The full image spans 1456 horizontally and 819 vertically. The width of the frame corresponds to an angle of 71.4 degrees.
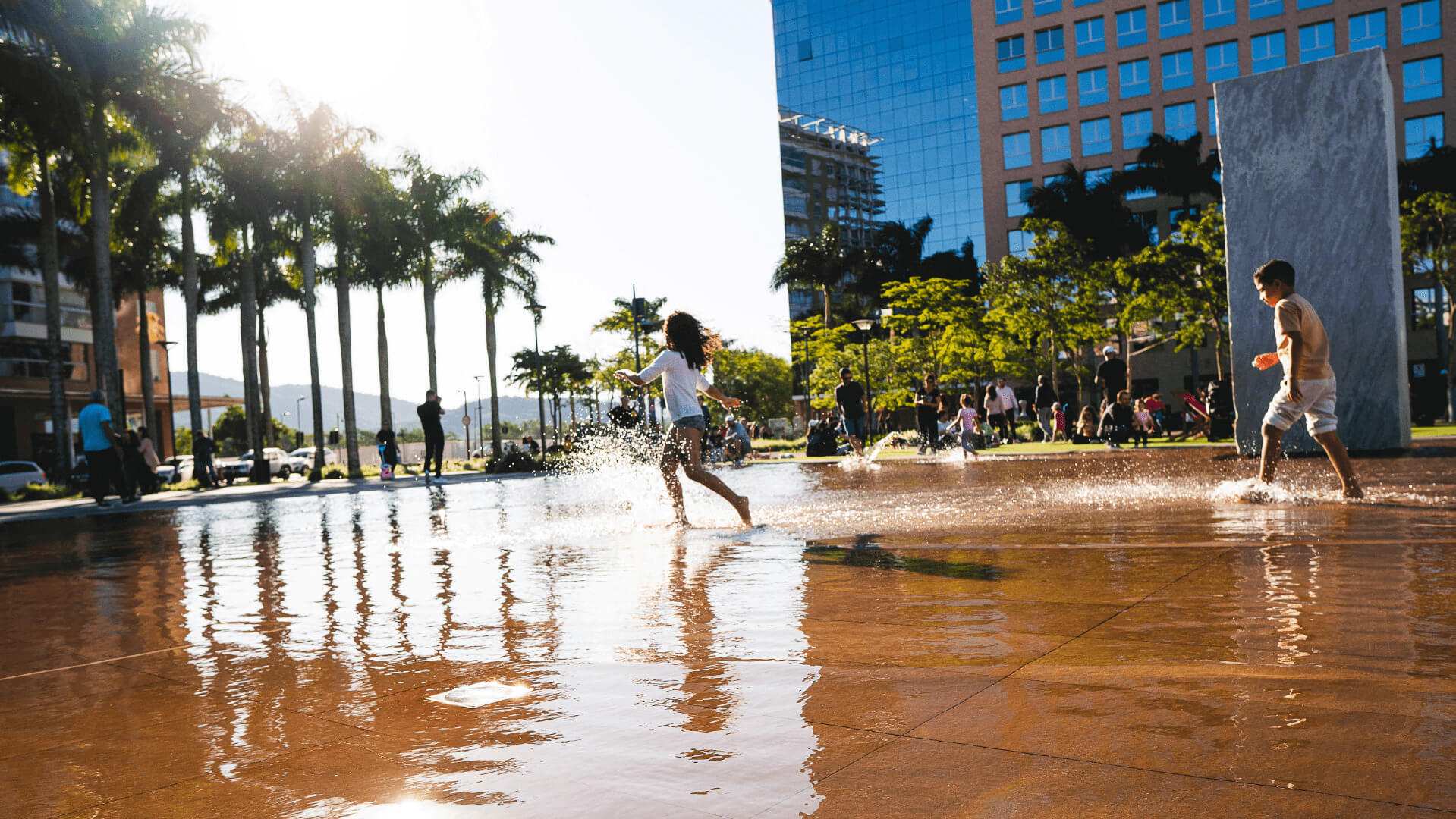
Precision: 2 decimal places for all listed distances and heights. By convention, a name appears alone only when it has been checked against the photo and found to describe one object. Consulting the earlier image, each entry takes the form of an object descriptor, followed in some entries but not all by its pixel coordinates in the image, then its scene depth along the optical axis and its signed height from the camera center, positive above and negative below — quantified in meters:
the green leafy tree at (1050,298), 45.59 +4.80
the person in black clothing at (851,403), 20.16 +0.18
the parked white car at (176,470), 34.88 -0.79
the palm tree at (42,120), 24.34 +8.59
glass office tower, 82.12 +28.42
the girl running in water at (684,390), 7.81 +0.25
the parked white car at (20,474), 34.09 -0.60
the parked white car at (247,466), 39.09 -0.92
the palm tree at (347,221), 34.41 +7.68
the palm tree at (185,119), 28.20 +9.39
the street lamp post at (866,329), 34.53 +2.85
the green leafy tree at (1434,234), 39.44 +5.96
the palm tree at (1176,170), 51.34 +11.54
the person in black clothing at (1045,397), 26.20 +0.13
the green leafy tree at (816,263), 70.38 +10.56
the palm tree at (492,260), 41.91 +7.49
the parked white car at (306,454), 52.29 -0.65
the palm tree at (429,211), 40.03 +8.91
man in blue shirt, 16.19 +0.05
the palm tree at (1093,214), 50.91 +9.53
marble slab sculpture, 12.29 +2.12
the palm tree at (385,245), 35.75 +7.40
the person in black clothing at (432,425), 22.47 +0.21
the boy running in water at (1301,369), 7.30 +0.14
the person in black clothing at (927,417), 23.84 -0.20
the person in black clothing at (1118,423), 21.02 -0.52
